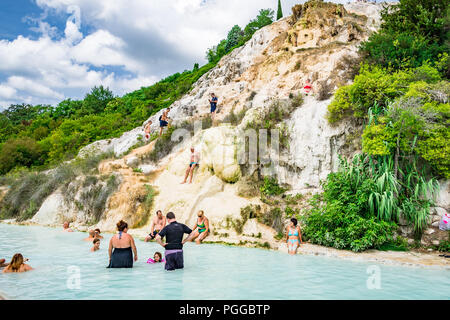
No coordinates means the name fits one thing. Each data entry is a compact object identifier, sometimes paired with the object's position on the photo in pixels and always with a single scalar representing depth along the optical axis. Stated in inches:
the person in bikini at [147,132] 945.5
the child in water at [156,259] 315.6
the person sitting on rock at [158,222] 448.5
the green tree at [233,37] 2028.1
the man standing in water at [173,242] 266.1
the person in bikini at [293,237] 382.9
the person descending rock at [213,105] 781.9
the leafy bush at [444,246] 363.6
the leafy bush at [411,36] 575.5
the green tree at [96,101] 2185.0
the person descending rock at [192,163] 621.0
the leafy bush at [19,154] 1336.1
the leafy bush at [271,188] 523.8
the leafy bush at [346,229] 373.7
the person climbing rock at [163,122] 840.8
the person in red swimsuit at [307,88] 652.1
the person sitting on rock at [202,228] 446.0
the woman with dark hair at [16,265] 271.3
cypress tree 1987.8
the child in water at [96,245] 390.9
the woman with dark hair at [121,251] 278.4
